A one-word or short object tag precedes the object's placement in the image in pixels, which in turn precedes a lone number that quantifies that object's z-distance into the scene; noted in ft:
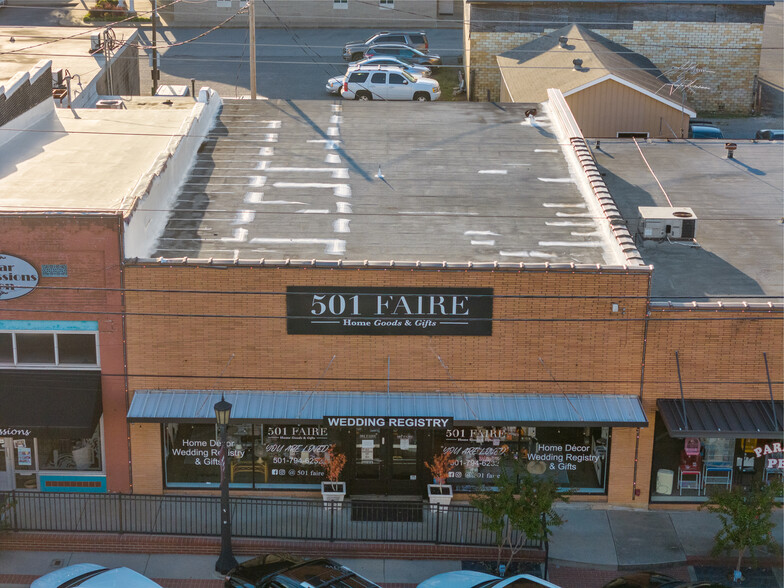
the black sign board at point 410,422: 73.41
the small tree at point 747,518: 67.77
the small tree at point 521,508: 68.13
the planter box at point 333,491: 76.59
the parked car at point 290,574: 62.23
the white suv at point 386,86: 162.40
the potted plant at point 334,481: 76.64
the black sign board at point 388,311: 73.72
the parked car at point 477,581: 62.69
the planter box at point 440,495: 75.97
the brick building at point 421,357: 73.46
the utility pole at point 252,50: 135.44
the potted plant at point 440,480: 76.02
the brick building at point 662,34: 166.71
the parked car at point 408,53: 186.19
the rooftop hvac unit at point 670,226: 88.99
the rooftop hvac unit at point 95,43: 150.34
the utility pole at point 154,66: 163.24
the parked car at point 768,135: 141.49
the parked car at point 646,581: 64.18
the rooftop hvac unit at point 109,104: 118.35
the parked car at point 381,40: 191.01
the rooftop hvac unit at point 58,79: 120.16
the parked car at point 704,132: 144.25
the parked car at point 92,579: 62.54
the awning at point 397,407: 73.67
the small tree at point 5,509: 71.97
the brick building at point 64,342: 72.43
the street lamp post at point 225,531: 68.74
